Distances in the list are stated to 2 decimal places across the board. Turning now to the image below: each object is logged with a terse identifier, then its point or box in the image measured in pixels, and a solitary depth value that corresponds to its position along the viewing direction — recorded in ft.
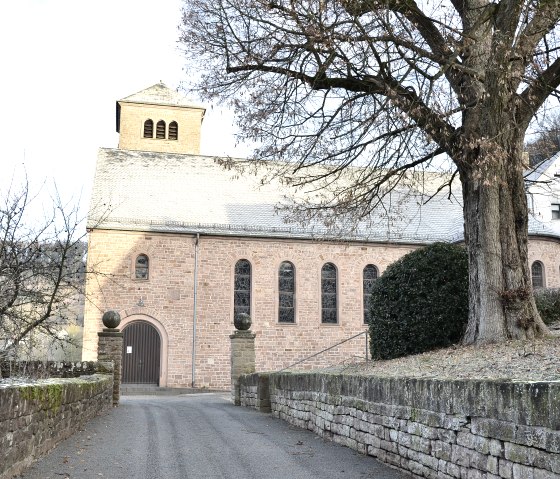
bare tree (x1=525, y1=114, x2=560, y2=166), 40.41
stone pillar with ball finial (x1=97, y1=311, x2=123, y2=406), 53.67
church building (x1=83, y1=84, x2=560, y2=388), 83.56
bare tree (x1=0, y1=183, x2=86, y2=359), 32.89
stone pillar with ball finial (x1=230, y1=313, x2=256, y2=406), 58.70
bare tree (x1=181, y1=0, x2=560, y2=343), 31.32
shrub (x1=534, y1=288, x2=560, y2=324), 45.29
